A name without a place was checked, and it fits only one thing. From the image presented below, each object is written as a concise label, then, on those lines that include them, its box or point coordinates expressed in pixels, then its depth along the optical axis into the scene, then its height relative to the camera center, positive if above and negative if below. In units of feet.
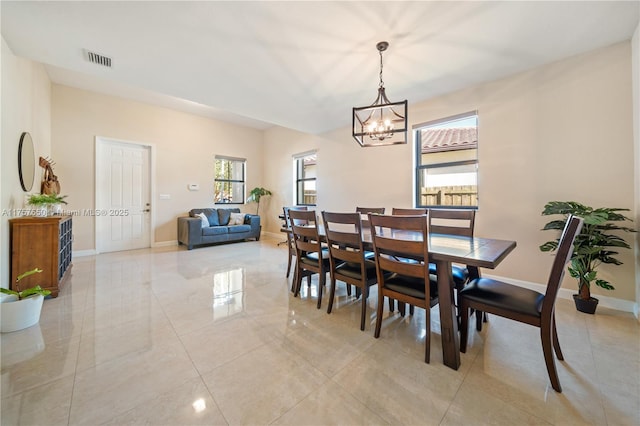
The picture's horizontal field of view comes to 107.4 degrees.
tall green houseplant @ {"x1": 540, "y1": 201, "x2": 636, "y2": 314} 7.06 -1.06
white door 15.38 +1.24
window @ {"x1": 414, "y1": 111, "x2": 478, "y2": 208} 10.83 +2.47
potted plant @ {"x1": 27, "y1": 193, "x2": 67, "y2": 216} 8.86 +0.46
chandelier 7.49 +2.96
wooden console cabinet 7.82 -1.22
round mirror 8.72 +2.09
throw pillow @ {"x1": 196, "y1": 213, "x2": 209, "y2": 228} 17.47 -0.50
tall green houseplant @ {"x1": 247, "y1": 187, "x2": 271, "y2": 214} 21.48 +1.77
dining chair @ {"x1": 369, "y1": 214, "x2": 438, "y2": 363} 4.98 -1.28
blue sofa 16.61 -1.14
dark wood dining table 4.67 -1.35
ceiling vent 8.10 +5.50
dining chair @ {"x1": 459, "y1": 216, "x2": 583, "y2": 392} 4.34 -1.86
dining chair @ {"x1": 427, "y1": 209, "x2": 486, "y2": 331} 6.63 -0.67
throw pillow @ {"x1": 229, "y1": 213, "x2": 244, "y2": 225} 19.50 -0.48
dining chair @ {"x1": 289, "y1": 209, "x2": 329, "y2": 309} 7.50 -1.18
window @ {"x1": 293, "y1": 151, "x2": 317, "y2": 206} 19.22 +2.96
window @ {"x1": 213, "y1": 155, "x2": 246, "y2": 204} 20.98 +3.01
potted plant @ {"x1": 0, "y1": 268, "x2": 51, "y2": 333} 6.10 -2.52
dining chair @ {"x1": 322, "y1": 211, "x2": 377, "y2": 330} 6.34 -1.36
